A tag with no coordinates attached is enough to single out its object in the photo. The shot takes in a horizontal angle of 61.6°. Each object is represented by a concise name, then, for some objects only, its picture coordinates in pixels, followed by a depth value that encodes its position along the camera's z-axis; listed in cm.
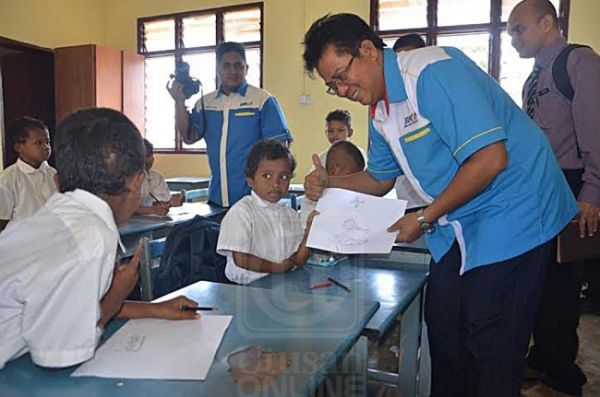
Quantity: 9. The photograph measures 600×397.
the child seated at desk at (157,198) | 296
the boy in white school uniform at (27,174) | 305
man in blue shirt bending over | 117
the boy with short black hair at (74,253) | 77
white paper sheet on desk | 80
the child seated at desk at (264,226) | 167
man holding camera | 304
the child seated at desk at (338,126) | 385
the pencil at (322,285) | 145
